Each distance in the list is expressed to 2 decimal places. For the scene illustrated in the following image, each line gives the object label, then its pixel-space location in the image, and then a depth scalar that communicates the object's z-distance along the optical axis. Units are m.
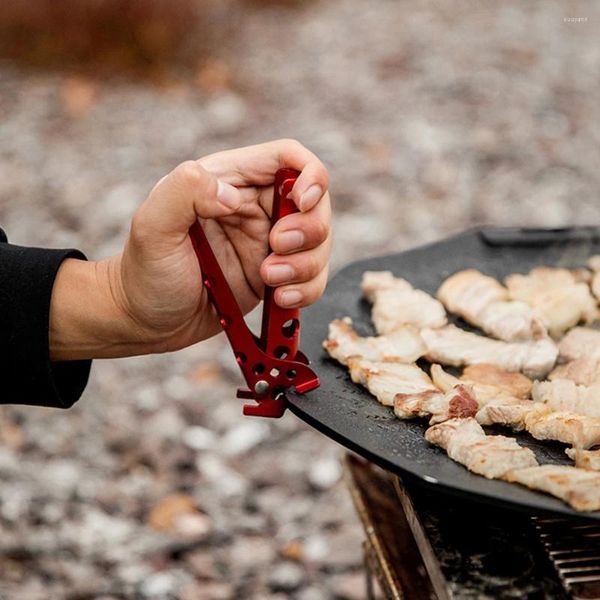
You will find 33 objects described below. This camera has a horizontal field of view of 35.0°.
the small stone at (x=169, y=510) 3.50
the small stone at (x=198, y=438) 3.91
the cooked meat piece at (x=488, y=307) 2.40
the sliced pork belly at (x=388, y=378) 2.08
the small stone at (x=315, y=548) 3.43
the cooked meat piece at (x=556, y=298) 2.47
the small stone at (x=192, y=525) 3.46
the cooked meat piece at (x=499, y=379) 2.17
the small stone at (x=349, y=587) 3.28
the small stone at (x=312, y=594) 3.26
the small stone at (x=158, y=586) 3.20
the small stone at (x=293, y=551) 3.41
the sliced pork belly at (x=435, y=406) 1.97
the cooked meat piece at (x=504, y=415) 1.99
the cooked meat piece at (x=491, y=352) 2.26
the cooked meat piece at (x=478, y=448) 1.75
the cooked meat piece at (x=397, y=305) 2.43
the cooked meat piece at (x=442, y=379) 2.15
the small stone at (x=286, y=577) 3.29
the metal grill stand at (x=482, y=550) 1.71
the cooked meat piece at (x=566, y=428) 1.88
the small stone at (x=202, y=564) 3.29
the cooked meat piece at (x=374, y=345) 2.25
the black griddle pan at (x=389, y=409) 1.72
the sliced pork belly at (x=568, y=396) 2.04
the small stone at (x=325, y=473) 3.77
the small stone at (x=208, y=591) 3.21
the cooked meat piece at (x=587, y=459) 1.79
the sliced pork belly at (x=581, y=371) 2.17
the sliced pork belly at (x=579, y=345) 2.27
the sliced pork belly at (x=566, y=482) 1.60
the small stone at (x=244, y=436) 3.92
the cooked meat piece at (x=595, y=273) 2.56
